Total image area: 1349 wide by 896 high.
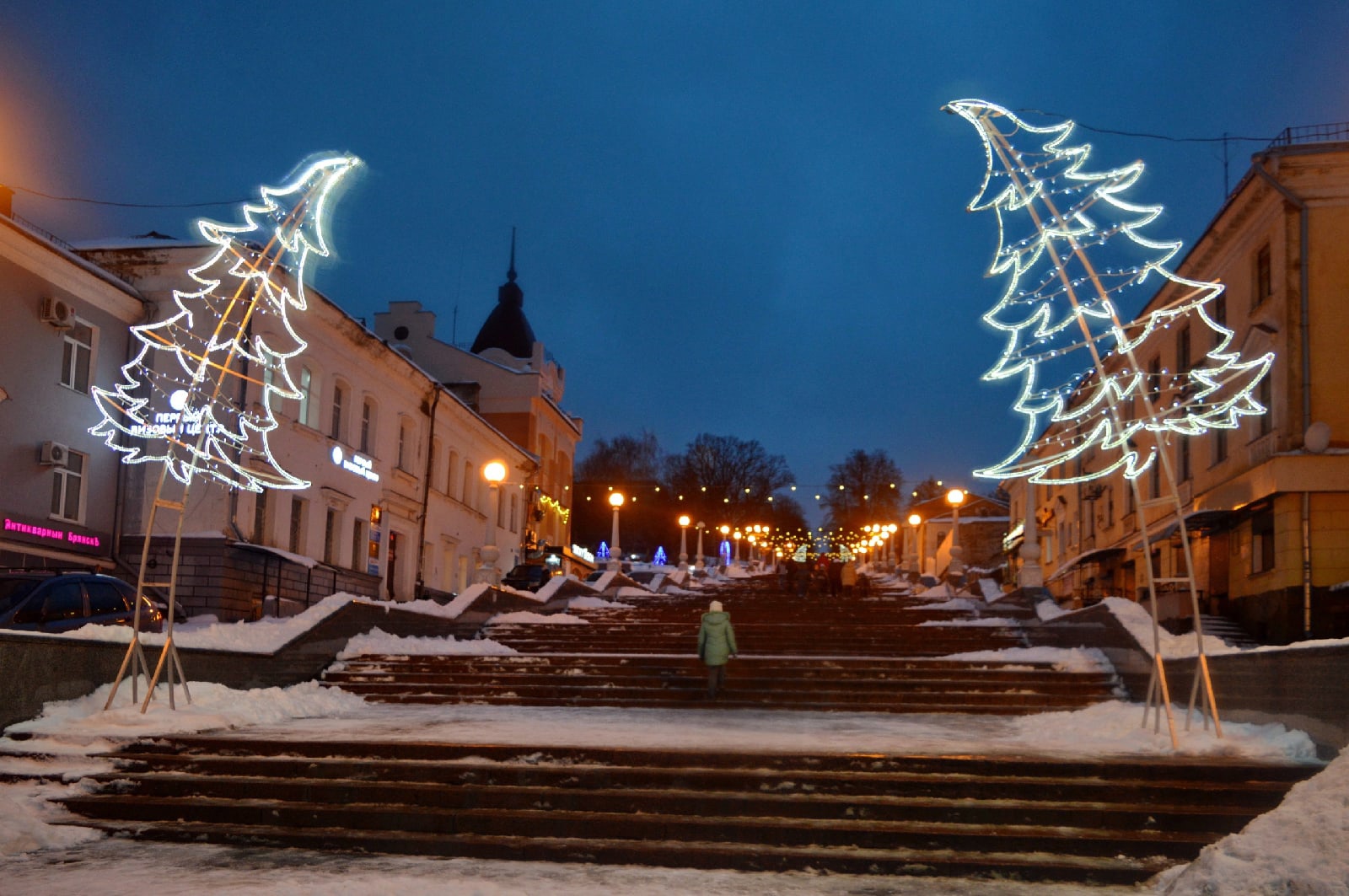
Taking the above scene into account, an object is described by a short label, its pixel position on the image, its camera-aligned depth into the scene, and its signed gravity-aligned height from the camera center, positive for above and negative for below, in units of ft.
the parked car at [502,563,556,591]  124.88 -0.81
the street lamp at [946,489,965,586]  117.19 +4.01
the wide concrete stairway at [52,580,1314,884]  29.12 -6.18
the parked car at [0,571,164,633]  48.75 -2.19
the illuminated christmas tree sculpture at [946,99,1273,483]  41.75 +10.89
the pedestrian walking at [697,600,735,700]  53.16 -3.02
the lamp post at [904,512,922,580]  163.94 +4.16
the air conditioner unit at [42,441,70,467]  79.20 +6.47
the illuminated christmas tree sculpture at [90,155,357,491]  85.97 +13.23
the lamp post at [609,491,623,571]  126.82 +2.85
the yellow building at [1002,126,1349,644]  83.10 +13.47
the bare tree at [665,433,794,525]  279.28 +23.33
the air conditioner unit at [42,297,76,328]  79.82 +16.11
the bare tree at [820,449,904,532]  295.07 +23.35
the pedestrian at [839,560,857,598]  134.47 +0.81
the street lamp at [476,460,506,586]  87.76 +1.17
